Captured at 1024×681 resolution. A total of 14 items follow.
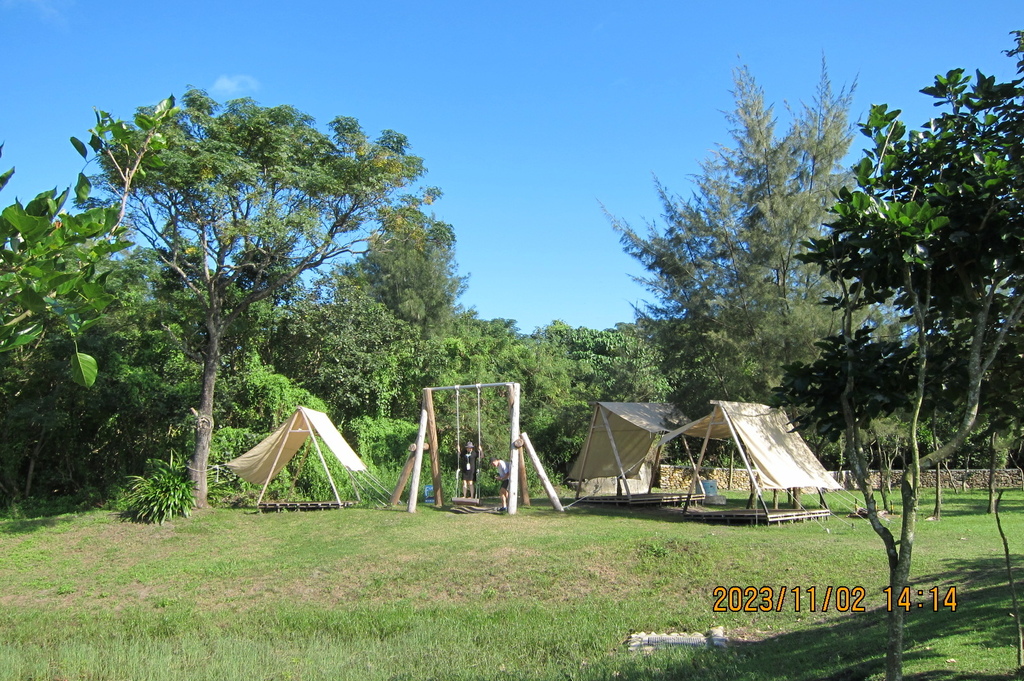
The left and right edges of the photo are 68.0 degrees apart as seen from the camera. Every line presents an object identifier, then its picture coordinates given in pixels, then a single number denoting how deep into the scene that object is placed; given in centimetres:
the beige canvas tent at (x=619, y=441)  1706
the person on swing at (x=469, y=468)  1553
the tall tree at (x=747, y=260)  1575
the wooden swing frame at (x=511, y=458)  1459
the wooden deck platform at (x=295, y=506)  1540
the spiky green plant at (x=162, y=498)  1409
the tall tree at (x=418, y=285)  2925
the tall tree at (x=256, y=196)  1463
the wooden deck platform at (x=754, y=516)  1299
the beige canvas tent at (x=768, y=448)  1350
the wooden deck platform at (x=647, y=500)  1623
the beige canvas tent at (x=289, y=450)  1577
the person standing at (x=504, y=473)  1467
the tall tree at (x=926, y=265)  438
